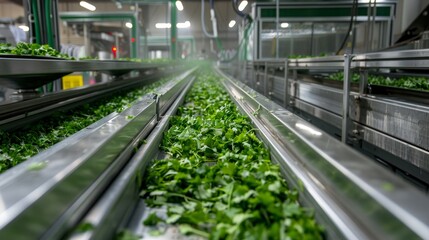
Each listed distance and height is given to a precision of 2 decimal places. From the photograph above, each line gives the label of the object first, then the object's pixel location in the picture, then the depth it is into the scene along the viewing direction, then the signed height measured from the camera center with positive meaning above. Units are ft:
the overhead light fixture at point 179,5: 30.11 +5.58
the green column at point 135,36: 29.70 +2.78
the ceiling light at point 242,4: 23.86 +4.49
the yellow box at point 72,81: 26.45 -0.97
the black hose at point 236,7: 21.70 +3.85
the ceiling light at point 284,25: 28.71 +3.62
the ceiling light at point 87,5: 31.44 +5.85
